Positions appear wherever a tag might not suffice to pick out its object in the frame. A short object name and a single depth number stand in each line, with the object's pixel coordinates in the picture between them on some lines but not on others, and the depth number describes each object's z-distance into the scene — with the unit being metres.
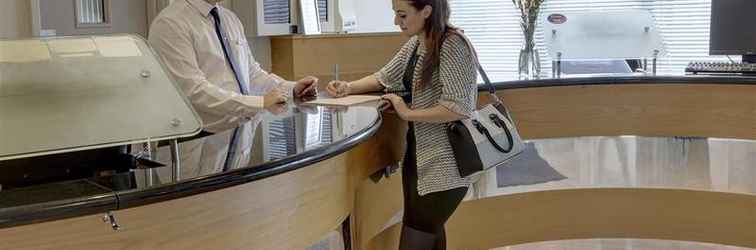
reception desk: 2.80
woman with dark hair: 2.33
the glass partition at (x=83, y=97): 1.45
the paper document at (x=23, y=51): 1.58
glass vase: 3.84
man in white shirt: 2.41
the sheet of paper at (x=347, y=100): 2.57
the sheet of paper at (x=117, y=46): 1.71
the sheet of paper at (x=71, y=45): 1.66
